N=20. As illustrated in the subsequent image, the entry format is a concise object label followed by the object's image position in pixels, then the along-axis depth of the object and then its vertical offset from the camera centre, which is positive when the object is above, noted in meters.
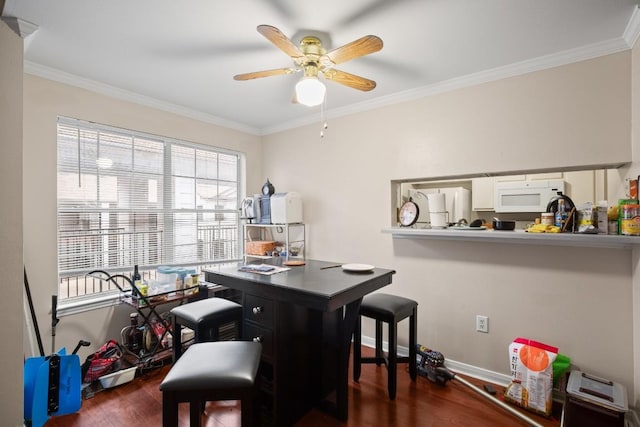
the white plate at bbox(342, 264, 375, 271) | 2.01 -0.39
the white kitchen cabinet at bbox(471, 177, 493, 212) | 2.67 +0.16
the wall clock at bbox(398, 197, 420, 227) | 2.80 -0.01
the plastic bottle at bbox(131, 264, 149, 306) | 2.59 -0.68
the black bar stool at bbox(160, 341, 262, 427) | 1.27 -0.74
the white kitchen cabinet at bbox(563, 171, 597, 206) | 2.31 +0.20
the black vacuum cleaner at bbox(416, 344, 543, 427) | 2.25 -1.31
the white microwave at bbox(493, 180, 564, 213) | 2.35 +0.14
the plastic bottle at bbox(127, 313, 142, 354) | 2.65 -1.12
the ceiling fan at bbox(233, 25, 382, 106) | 1.66 +0.93
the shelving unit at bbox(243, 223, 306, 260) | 3.69 -0.31
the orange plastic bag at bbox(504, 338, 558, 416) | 2.00 -1.14
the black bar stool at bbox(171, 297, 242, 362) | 1.97 -0.72
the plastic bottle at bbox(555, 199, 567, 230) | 2.08 -0.03
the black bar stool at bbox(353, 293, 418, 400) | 2.19 -0.94
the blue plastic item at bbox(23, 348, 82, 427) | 1.83 -1.14
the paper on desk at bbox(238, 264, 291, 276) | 1.96 -0.39
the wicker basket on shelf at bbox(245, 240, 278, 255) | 3.70 -0.44
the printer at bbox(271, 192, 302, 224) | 3.46 +0.05
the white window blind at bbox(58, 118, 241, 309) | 2.62 +0.08
